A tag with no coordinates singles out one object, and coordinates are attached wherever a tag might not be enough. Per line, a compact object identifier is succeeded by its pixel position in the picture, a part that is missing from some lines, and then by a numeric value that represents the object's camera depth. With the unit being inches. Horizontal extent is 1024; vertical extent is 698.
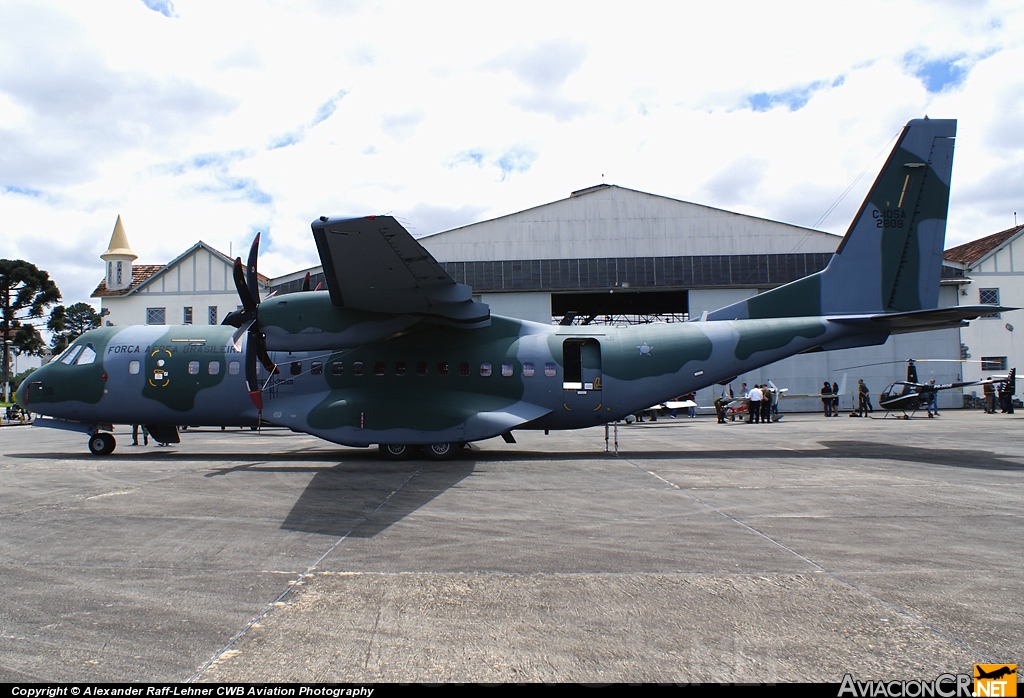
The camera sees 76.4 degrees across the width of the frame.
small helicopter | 1155.3
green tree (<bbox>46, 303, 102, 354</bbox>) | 4987.7
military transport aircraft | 577.9
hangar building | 1497.3
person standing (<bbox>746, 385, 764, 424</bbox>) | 1195.3
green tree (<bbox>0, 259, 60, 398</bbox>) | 1958.7
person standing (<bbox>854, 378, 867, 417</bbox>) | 1279.5
